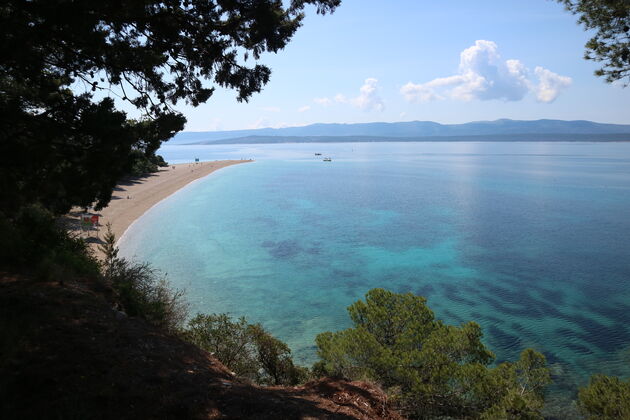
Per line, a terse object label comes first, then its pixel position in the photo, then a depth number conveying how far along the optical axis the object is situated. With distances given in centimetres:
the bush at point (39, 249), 967
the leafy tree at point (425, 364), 980
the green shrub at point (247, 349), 1172
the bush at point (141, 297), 1063
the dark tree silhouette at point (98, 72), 712
